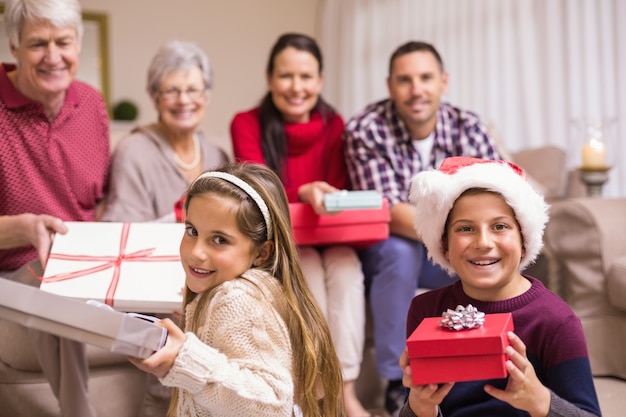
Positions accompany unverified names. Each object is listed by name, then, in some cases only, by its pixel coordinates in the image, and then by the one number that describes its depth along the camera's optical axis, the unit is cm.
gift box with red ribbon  197
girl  130
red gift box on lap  248
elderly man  237
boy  131
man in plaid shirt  263
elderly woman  261
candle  328
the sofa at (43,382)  228
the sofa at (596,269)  263
